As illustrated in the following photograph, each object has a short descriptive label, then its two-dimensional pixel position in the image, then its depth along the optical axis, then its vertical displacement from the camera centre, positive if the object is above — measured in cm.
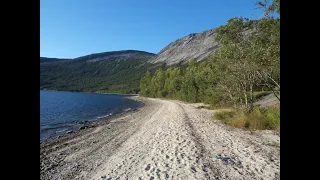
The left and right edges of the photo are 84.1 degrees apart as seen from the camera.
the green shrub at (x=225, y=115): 1409 -212
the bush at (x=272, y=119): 1020 -169
